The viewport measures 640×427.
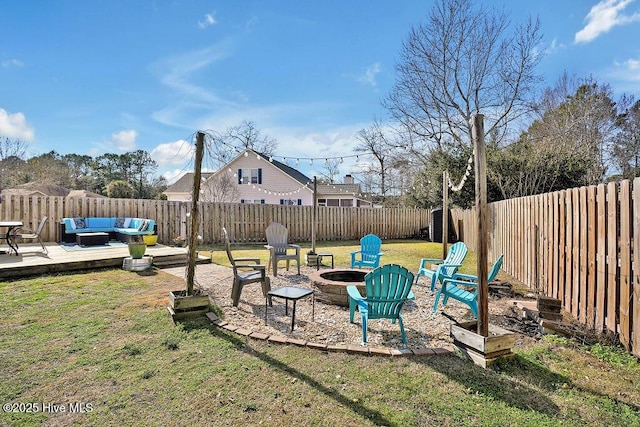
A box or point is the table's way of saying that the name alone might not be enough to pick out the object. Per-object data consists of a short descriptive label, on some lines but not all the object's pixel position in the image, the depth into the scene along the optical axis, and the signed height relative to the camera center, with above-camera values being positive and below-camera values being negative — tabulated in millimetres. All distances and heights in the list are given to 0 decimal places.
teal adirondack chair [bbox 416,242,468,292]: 4996 -846
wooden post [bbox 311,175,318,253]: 7670 +240
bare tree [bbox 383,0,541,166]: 13477 +6422
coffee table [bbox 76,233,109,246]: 8953 -747
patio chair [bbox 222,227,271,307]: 4363 -932
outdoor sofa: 9766 -453
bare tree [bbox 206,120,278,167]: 26664 +6452
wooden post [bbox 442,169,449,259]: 7395 +111
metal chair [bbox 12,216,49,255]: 6863 -520
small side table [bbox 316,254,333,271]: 6720 -995
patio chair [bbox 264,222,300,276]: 6391 -670
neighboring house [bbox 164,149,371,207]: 21906 +2193
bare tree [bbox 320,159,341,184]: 28725 +3655
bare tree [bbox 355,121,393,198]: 24953 +4261
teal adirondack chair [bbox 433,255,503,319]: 3824 -1015
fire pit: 4543 -1110
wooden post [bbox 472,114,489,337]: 2822 -91
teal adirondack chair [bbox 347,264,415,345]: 3293 -830
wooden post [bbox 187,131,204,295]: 3774 +19
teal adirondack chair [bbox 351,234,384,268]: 6973 -784
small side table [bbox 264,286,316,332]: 3511 -920
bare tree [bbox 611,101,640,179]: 14430 +2876
